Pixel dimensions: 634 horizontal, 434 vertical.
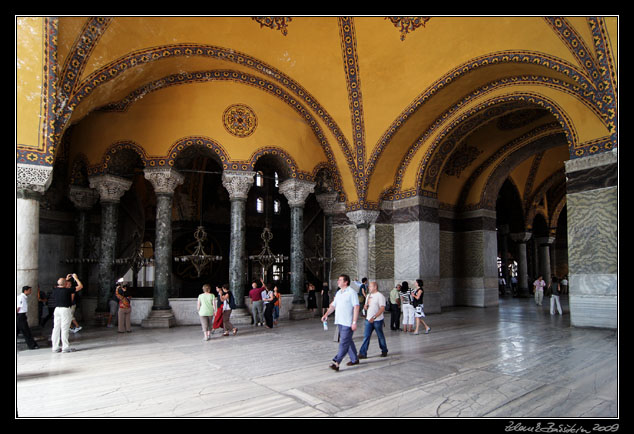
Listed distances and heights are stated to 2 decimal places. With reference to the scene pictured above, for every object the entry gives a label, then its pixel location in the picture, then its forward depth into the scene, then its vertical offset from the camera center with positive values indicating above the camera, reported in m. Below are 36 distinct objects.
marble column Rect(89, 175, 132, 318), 10.77 +0.35
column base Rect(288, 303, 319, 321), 11.64 -2.07
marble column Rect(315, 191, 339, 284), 13.63 +0.92
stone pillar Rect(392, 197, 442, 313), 12.20 -0.25
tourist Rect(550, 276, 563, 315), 11.45 -1.81
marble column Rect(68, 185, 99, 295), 11.73 +0.72
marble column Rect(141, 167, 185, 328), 10.42 +0.06
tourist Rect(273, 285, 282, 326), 10.18 -1.74
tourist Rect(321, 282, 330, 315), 11.09 -1.60
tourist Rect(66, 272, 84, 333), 7.21 -1.16
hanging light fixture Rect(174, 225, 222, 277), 11.06 -0.44
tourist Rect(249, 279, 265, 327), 10.04 -1.54
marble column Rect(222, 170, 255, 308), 10.98 +0.39
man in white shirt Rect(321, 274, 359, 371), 5.29 -0.98
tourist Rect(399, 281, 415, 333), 8.62 -1.46
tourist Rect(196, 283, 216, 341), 8.16 -1.32
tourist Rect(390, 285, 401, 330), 8.99 -1.56
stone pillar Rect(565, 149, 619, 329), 8.11 -0.07
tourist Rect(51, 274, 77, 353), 6.89 -1.21
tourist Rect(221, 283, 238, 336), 8.69 -1.49
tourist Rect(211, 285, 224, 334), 8.46 -1.53
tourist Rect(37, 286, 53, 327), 9.47 -1.46
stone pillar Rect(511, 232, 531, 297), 19.30 -1.45
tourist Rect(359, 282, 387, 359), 5.94 -1.12
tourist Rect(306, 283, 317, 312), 11.97 -1.72
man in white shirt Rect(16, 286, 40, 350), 6.93 -1.24
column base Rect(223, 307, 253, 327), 10.55 -1.97
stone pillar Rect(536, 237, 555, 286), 21.38 -1.05
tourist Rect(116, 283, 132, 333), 9.22 -1.56
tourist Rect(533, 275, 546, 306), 14.37 -1.87
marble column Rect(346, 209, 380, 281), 12.48 +0.11
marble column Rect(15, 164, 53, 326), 7.10 +0.39
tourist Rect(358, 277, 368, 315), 10.23 -1.30
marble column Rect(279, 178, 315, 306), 12.12 +0.40
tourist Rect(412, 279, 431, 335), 8.43 -1.36
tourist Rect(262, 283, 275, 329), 9.90 -1.59
